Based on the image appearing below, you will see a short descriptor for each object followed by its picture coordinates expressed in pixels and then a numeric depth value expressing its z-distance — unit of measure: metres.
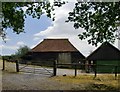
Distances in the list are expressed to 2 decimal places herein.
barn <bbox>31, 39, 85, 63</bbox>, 19.59
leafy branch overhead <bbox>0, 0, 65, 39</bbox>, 6.13
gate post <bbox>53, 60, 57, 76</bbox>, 8.92
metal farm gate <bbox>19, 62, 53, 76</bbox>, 9.41
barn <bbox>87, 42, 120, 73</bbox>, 17.71
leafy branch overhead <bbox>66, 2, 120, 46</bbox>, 5.99
